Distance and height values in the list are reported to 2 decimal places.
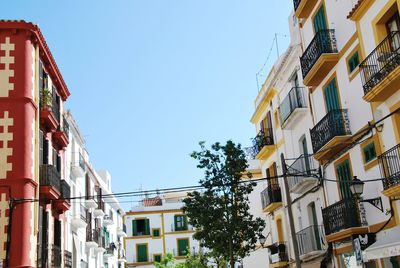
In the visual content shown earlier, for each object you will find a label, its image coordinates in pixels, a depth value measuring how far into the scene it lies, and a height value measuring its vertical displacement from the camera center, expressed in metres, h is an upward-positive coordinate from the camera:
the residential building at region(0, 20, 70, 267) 19.83 +6.37
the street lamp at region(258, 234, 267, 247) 24.90 +2.88
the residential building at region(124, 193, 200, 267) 61.72 +8.65
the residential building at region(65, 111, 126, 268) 29.78 +6.41
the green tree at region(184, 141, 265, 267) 24.67 +4.32
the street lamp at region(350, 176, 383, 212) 15.73 +2.86
